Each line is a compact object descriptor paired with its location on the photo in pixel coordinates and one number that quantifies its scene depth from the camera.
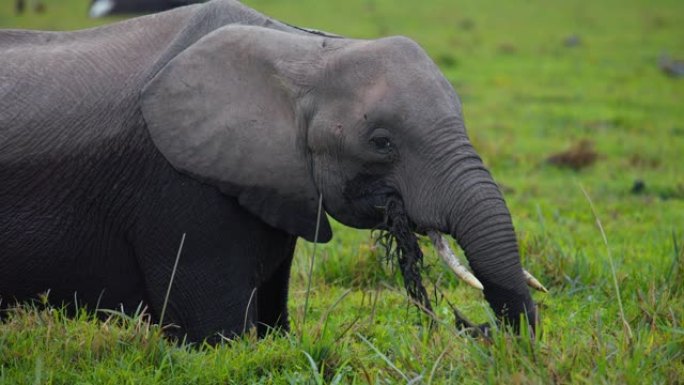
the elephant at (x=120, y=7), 38.37
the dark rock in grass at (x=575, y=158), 23.64
